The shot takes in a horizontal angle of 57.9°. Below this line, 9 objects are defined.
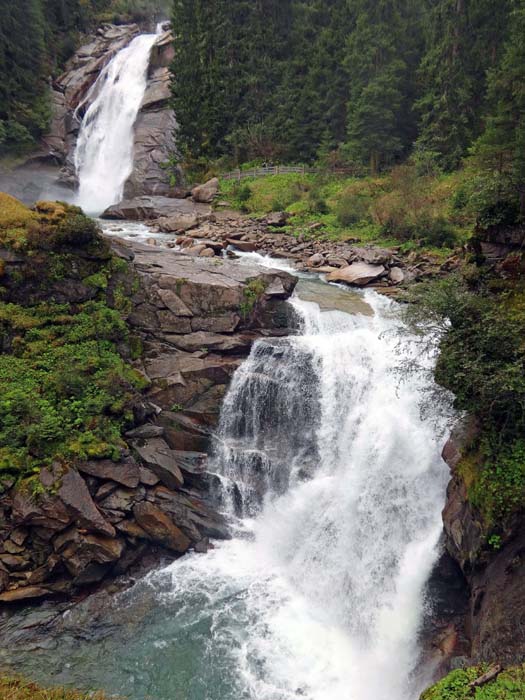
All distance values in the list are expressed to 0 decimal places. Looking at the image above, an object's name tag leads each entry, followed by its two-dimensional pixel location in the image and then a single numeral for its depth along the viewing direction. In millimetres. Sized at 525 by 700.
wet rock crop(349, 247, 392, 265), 21514
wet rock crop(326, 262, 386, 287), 20359
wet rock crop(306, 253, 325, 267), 23000
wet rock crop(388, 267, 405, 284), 20375
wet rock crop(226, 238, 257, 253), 24984
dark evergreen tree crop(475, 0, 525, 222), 17703
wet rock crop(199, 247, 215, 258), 22597
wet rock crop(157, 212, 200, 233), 28125
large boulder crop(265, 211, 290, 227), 29141
